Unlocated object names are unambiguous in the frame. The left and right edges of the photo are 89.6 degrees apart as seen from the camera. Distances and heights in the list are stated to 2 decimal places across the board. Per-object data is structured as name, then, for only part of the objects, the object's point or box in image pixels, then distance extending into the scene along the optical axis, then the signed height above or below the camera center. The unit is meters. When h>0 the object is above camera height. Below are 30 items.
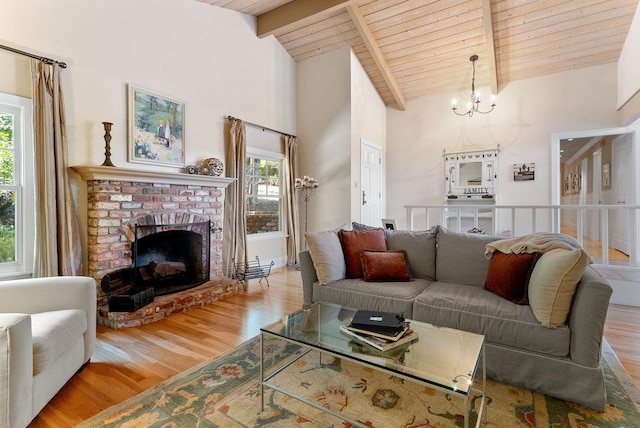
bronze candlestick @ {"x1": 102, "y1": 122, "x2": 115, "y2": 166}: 3.11 +0.68
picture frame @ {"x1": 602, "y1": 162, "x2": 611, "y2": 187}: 6.18 +0.62
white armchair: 1.43 -0.65
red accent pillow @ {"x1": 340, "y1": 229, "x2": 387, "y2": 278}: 2.81 -0.32
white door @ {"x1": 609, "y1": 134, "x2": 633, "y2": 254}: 5.04 +0.32
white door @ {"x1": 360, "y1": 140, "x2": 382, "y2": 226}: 5.81 +0.50
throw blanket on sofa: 2.14 -0.26
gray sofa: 1.70 -0.67
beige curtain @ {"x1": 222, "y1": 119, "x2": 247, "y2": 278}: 4.50 +0.08
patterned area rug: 1.62 -1.06
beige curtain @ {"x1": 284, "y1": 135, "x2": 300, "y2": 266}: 5.49 +0.20
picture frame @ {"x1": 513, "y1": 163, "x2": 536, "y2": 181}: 5.64 +0.63
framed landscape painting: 3.49 +0.96
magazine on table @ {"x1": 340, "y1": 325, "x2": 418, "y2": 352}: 1.55 -0.65
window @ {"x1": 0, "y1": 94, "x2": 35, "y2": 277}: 2.76 +0.19
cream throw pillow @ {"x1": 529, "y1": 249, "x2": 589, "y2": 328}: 1.80 -0.46
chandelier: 5.52 +1.91
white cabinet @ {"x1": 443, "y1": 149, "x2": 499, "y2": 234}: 5.98 +0.45
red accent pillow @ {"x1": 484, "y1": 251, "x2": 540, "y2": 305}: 2.08 -0.46
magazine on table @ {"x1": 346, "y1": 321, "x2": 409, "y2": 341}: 1.59 -0.63
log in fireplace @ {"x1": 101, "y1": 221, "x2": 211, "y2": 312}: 3.02 -0.61
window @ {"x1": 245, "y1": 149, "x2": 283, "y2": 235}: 5.04 +0.30
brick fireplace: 3.00 -0.04
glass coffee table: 1.29 -0.67
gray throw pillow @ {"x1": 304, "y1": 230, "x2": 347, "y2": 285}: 2.69 -0.41
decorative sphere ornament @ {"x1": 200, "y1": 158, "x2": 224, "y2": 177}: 4.08 +0.57
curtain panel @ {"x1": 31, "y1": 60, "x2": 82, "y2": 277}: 2.75 +0.29
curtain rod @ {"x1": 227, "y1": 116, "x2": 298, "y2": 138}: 4.55 +1.31
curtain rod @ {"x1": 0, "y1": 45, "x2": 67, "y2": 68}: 2.65 +1.35
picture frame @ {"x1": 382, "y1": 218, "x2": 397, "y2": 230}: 3.73 -0.18
